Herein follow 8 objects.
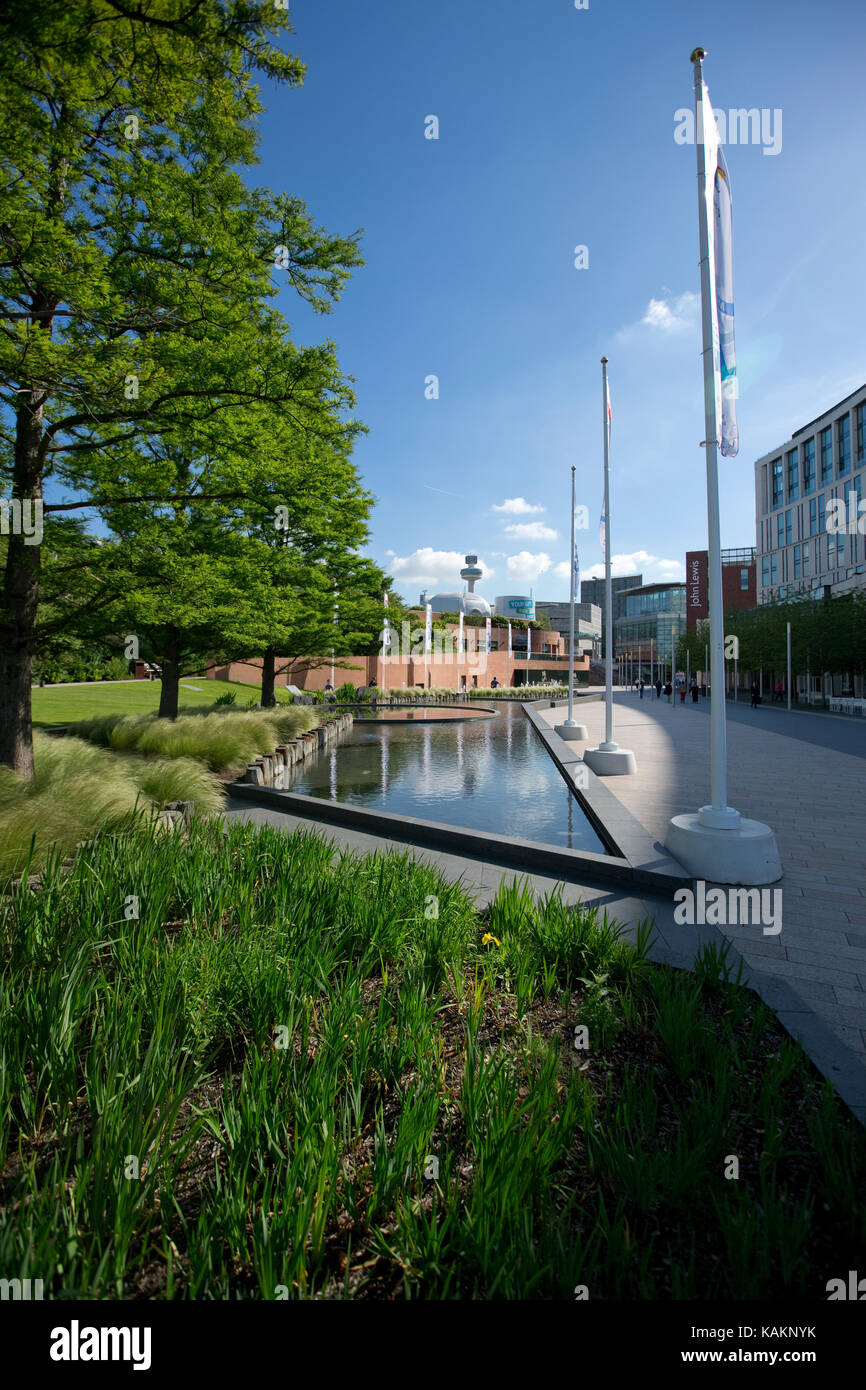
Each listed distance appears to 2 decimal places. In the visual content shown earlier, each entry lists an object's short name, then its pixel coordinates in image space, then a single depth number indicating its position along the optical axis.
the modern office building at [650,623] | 122.94
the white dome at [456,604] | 100.06
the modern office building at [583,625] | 137.50
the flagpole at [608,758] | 12.70
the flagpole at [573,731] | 18.41
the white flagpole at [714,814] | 6.16
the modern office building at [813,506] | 52.09
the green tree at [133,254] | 4.32
